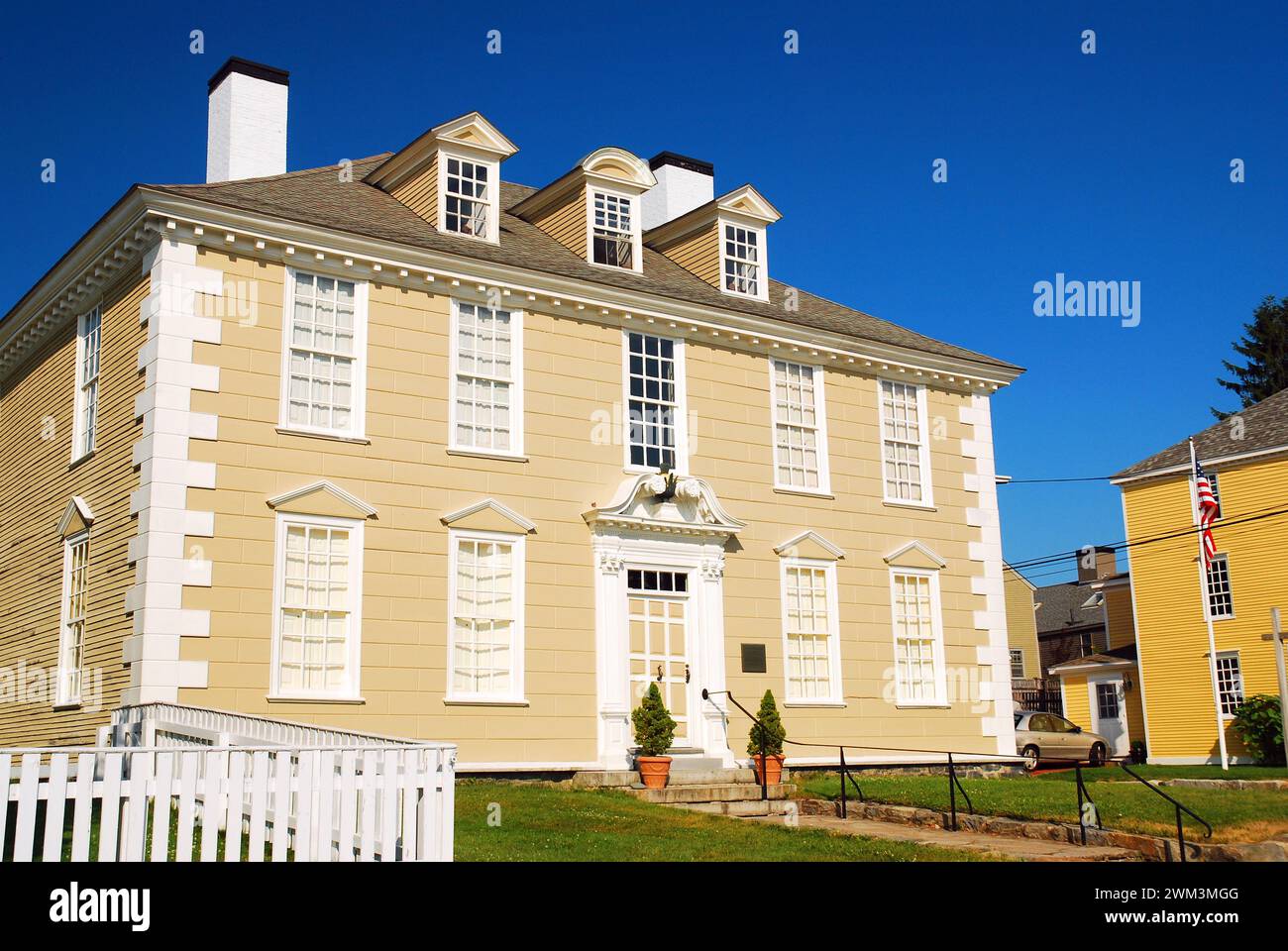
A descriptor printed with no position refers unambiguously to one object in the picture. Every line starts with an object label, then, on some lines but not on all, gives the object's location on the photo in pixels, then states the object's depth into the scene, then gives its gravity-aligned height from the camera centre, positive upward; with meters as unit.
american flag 34.22 +5.38
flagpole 35.47 +2.73
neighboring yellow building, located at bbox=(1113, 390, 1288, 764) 36.22 +4.13
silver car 35.31 -0.49
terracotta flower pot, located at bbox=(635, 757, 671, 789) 17.98 -0.57
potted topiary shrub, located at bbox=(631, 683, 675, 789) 18.00 -0.11
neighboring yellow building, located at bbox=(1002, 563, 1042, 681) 53.41 +3.80
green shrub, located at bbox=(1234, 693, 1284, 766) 33.84 -0.24
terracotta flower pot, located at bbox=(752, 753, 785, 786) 19.45 -0.62
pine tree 56.12 +15.82
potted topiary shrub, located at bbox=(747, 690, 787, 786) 19.48 -0.21
